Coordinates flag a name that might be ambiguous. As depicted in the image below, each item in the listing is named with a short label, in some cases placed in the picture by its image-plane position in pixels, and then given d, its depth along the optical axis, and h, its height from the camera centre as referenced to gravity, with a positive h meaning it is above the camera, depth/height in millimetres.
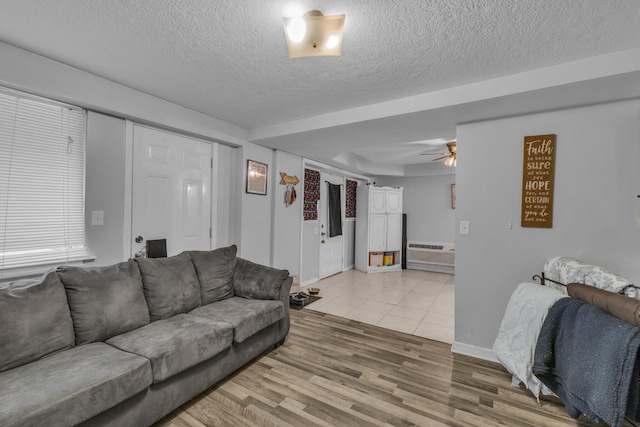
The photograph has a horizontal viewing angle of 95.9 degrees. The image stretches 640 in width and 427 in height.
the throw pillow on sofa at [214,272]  2646 -595
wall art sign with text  2426 +311
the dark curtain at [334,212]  5691 +4
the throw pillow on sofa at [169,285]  2236 -627
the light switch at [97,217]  2494 -91
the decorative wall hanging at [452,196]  6582 +427
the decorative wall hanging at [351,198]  6375 +321
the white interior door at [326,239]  5531 -546
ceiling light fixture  1479 +942
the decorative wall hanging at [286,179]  4277 +483
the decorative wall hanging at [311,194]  5000 +318
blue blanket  1258 -715
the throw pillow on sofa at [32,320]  1520 -644
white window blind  2074 +185
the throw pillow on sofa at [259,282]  2748 -692
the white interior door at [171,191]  2828 +194
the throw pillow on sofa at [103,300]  1833 -629
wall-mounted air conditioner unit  6340 -950
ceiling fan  4136 +925
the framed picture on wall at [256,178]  3787 +447
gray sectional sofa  1374 -842
